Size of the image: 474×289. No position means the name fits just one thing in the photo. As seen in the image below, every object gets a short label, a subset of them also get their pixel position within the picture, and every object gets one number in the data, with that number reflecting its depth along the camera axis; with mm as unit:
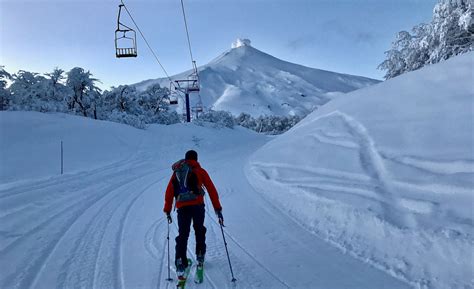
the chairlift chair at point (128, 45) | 11233
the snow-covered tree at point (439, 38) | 18375
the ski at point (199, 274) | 4305
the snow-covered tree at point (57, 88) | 29938
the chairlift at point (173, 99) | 33656
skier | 4484
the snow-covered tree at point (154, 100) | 45000
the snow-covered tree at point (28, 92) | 24422
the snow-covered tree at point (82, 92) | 32750
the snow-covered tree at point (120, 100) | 40188
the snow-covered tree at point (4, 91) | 25231
